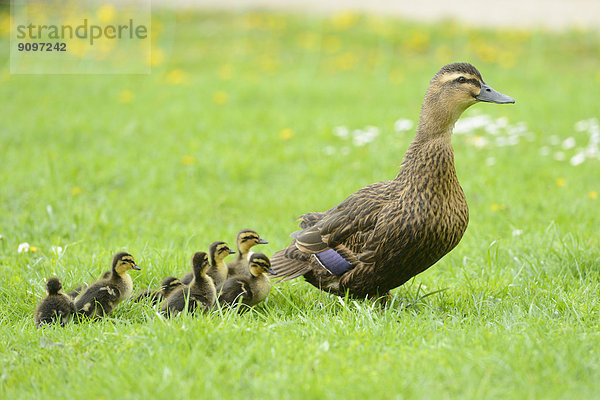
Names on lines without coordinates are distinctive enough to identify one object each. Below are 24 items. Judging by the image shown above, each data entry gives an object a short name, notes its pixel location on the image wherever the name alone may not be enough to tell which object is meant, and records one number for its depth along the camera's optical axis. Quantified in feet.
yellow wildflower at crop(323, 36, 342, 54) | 99.60
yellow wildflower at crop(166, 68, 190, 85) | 82.44
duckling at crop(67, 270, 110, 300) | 29.63
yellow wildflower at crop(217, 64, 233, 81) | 84.79
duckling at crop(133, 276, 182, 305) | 29.45
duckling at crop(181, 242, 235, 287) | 31.09
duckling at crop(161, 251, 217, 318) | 27.84
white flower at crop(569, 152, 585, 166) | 49.34
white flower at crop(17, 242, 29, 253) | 35.14
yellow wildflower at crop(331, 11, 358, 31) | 107.24
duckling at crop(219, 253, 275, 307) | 29.19
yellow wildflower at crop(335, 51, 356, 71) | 92.17
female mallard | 28.32
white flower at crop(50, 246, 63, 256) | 34.61
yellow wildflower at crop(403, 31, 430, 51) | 98.43
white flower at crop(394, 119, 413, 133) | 58.49
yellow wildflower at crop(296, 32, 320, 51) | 99.55
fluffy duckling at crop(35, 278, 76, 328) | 27.22
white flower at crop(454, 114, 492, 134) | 58.23
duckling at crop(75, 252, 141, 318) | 28.14
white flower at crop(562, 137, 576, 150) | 53.06
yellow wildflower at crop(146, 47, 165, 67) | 94.12
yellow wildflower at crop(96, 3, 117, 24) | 89.77
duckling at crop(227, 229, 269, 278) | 32.60
